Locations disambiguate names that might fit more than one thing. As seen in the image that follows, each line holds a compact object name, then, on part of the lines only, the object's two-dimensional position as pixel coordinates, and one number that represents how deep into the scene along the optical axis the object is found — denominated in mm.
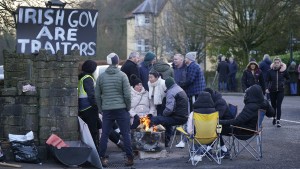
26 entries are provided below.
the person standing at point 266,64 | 23967
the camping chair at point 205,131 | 11859
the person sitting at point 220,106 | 12836
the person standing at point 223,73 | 35719
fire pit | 12719
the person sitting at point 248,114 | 12289
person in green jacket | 11734
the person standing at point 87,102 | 12617
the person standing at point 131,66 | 14984
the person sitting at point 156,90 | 14164
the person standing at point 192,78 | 15062
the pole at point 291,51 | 34688
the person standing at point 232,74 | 36375
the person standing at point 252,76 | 17627
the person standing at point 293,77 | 31406
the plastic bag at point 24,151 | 11812
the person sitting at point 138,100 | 13863
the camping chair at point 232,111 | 13098
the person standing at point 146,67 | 15859
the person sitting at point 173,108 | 13375
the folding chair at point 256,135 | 12250
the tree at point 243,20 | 42094
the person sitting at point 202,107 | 11992
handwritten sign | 12883
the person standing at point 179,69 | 15742
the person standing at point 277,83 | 17500
